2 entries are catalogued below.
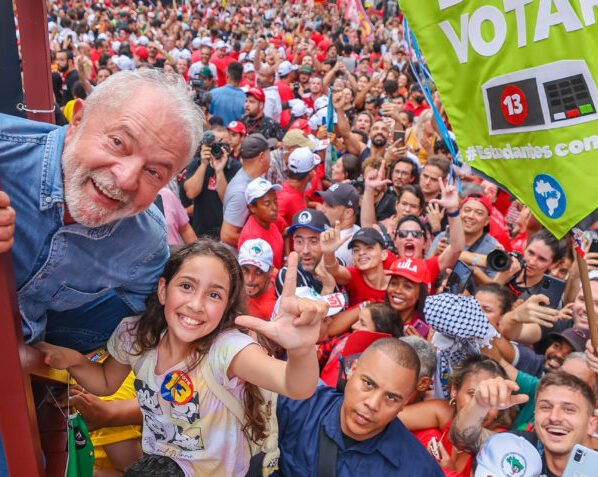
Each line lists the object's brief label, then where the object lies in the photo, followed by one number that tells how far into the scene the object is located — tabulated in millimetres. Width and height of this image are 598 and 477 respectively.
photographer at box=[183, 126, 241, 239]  5641
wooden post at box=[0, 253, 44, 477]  1388
